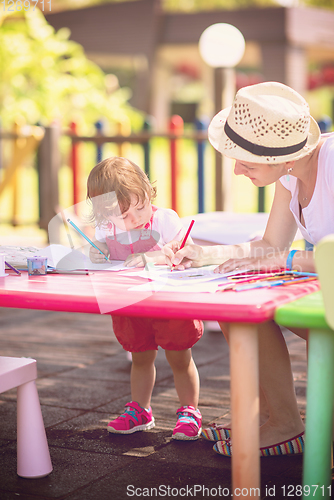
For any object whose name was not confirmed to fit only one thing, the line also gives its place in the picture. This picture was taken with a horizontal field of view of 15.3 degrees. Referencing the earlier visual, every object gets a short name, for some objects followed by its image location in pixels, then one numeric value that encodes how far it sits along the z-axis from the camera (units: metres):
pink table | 2.84
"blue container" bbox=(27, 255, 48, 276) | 3.28
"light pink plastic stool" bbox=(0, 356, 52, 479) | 3.25
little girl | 3.42
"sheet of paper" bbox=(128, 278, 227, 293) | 3.00
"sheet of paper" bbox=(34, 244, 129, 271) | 3.35
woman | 3.13
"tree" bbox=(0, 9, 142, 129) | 14.16
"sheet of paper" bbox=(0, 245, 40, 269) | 3.37
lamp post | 6.41
